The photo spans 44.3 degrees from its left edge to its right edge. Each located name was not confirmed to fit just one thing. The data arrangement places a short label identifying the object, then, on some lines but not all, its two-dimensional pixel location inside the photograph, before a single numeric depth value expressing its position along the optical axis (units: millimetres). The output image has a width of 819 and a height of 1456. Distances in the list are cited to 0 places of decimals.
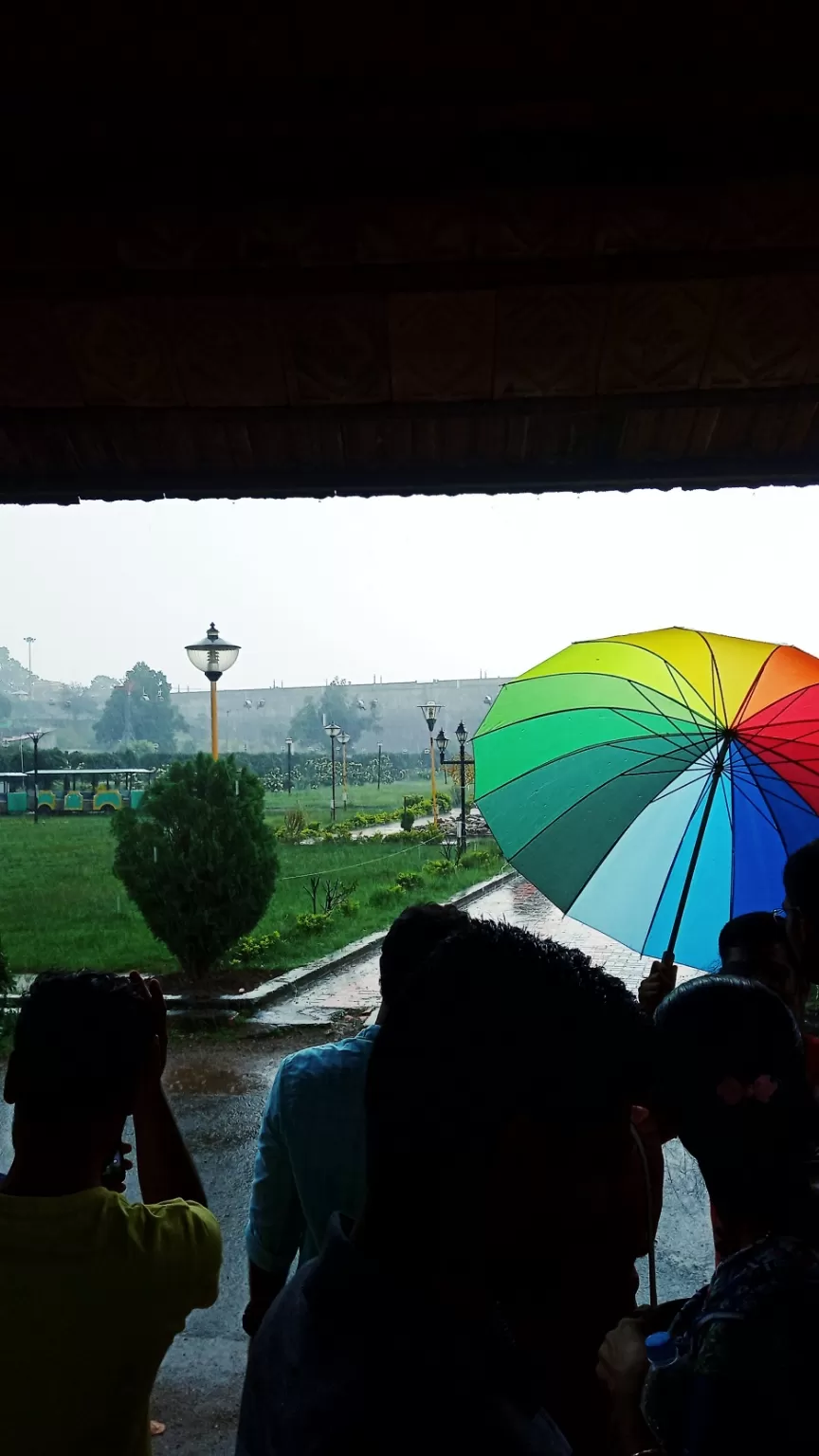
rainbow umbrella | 2467
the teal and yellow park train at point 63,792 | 32625
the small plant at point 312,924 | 13094
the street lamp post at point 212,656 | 11664
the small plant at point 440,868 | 19234
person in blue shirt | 1599
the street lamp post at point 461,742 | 17259
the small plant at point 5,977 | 7102
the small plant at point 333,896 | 14859
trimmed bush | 8969
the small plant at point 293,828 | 26422
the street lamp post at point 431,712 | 22500
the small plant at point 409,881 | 17234
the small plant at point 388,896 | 16250
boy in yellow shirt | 1161
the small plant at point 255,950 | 10805
